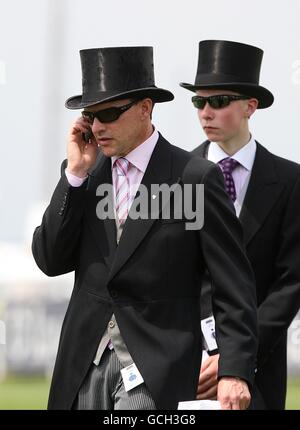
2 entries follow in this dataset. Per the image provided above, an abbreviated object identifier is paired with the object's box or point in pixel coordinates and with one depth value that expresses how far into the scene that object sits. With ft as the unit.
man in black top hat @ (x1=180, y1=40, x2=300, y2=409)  49.62
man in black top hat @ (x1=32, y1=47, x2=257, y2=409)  42.34
